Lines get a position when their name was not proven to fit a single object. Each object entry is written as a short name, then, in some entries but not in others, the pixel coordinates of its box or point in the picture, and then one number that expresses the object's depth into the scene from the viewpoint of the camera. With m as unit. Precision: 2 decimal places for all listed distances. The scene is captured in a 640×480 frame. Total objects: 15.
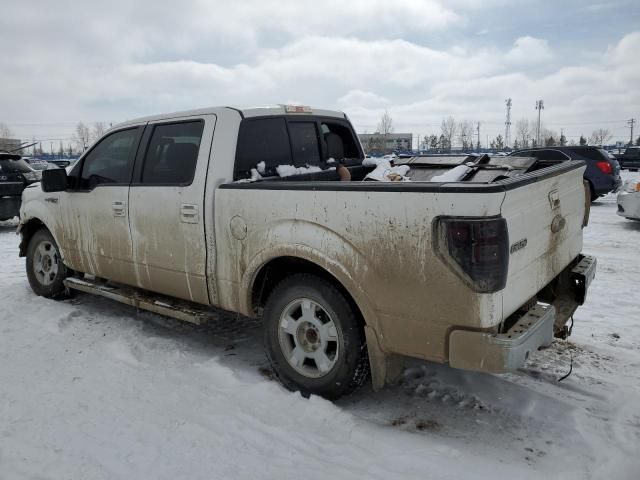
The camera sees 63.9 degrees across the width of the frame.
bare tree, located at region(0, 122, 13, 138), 111.53
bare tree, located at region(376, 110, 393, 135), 90.62
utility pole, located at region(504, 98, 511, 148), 90.72
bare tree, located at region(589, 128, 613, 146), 88.98
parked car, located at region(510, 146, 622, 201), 13.90
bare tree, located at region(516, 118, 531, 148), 92.94
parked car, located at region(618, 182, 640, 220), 10.30
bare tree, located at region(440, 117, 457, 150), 88.15
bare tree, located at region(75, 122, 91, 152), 98.03
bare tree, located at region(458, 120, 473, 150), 87.92
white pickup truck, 2.72
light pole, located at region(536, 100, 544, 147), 79.85
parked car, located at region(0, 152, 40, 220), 10.88
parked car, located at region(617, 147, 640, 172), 31.01
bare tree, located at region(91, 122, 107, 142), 102.16
